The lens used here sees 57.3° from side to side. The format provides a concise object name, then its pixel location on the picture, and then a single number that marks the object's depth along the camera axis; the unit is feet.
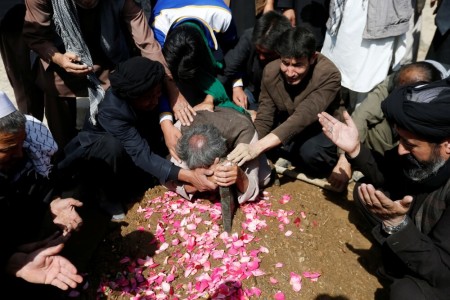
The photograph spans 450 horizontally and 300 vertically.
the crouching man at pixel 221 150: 11.25
